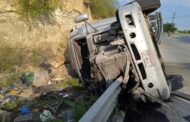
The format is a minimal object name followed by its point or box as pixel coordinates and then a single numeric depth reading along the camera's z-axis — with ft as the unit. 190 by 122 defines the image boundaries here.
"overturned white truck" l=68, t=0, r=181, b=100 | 6.79
